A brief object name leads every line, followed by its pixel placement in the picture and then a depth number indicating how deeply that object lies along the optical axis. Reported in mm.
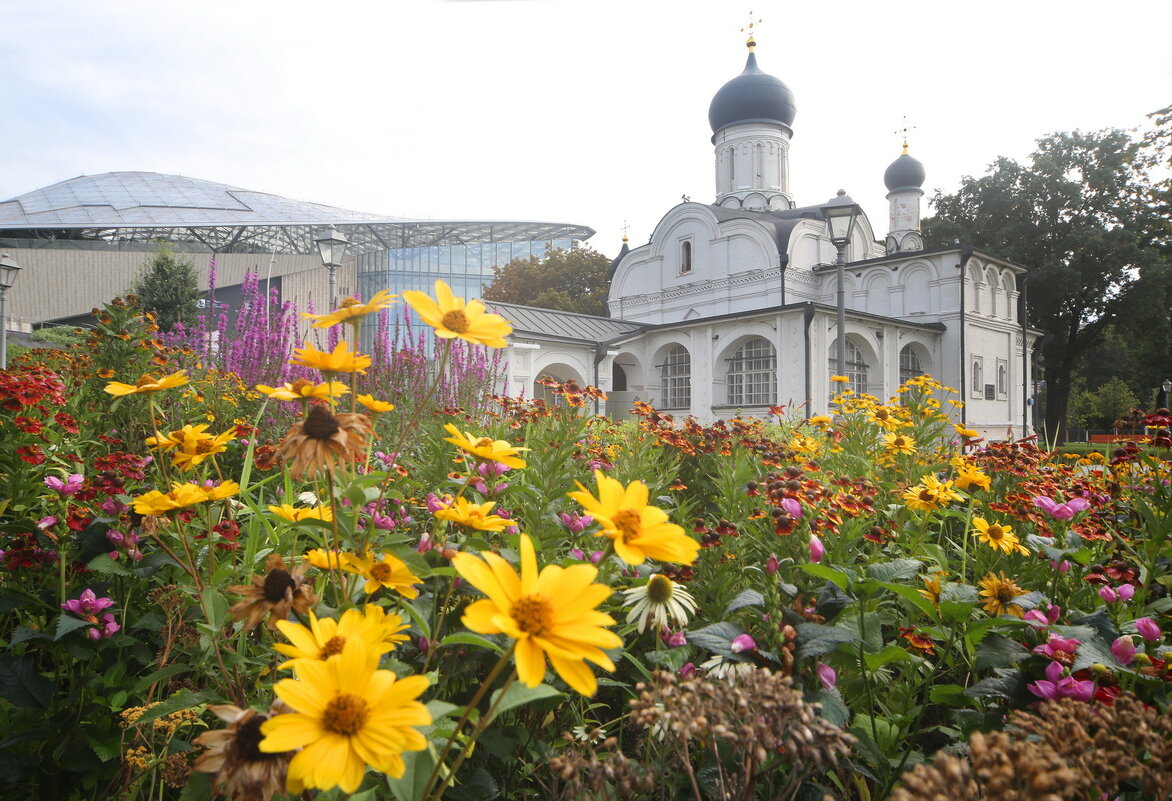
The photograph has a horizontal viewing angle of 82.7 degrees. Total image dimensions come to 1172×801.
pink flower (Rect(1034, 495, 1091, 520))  1938
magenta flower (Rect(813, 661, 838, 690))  1311
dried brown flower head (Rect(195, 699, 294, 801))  705
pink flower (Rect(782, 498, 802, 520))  1510
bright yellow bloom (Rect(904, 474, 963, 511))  1974
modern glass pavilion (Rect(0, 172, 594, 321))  38094
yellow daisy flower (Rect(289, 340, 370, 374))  1087
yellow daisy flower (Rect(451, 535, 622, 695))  693
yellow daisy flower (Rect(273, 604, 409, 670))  792
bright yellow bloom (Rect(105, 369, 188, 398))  1330
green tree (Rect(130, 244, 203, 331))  23625
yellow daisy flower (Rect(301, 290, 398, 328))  1146
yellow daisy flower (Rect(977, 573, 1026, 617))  1537
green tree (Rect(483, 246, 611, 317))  35875
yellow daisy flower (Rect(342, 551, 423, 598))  1073
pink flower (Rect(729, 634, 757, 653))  1263
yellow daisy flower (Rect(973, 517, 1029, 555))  1881
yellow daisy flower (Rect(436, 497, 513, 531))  1094
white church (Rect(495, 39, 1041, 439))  21094
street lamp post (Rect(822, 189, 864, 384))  10578
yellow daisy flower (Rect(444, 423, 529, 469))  1141
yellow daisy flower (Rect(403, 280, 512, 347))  1069
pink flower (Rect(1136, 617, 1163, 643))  1276
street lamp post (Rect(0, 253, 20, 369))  12812
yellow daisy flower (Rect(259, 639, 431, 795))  659
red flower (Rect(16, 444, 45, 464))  1920
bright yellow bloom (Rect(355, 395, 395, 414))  1176
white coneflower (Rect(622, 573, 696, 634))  1190
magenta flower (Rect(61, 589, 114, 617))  1572
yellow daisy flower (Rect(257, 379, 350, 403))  1145
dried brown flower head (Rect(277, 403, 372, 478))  962
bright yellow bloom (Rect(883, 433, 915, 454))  3207
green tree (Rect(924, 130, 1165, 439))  27484
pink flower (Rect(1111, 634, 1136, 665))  1233
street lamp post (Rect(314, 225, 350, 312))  10734
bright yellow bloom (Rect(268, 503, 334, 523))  1209
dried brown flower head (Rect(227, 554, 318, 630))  987
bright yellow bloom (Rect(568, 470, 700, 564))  832
